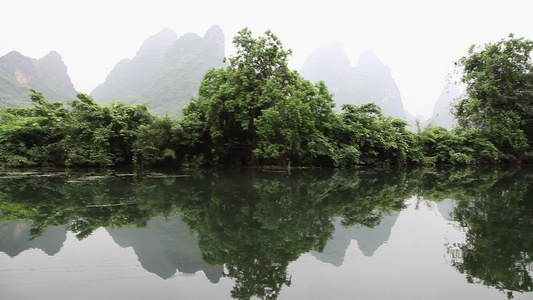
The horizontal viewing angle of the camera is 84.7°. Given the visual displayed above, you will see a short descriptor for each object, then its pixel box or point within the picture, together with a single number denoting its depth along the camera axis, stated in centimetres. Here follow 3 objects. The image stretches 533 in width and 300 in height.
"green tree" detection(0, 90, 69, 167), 1672
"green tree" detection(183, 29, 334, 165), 1733
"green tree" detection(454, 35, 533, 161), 2158
